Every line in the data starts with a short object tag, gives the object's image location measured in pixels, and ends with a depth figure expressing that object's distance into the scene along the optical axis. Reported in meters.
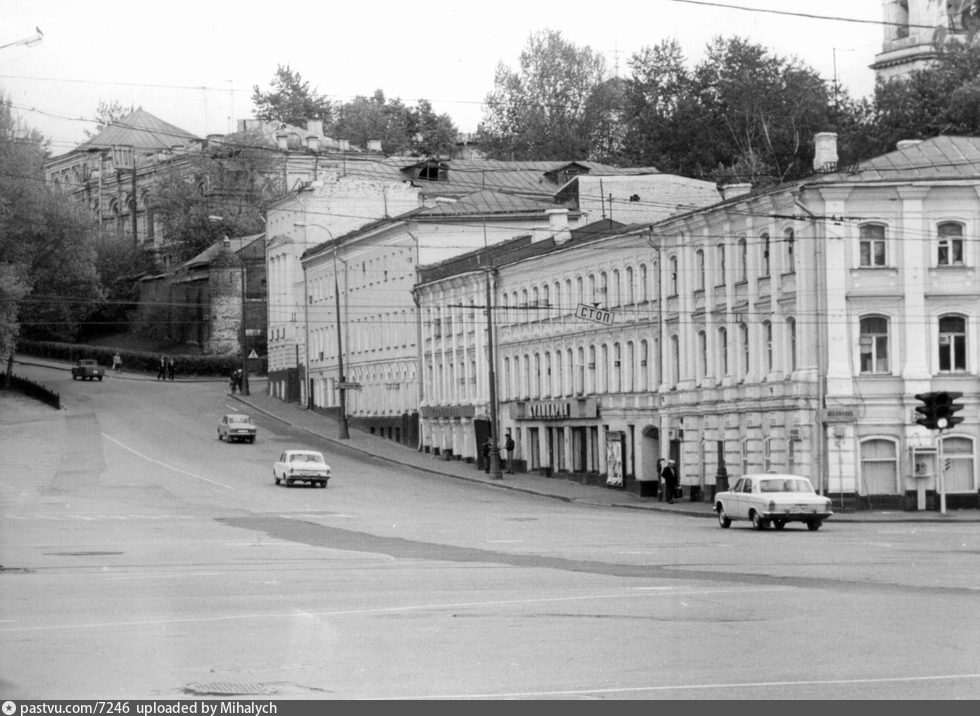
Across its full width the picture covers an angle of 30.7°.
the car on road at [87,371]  115.88
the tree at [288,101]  159.62
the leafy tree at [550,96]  132.12
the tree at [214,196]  137.12
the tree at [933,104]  92.38
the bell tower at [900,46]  135.88
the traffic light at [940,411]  47.56
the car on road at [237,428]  81.56
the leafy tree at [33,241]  94.44
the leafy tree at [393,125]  151.75
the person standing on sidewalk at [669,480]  57.78
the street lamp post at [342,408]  86.44
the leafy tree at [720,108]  109.69
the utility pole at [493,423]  68.19
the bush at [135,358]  123.06
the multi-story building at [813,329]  52.44
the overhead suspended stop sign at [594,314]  66.12
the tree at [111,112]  173.62
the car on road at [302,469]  61.16
